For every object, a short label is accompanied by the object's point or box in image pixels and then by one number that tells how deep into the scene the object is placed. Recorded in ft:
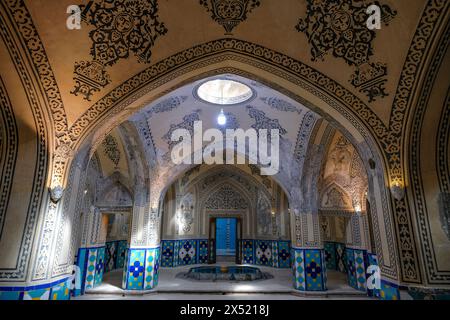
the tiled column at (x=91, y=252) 22.12
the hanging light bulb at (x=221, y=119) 20.78
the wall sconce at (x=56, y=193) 10.81
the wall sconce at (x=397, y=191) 10.51
